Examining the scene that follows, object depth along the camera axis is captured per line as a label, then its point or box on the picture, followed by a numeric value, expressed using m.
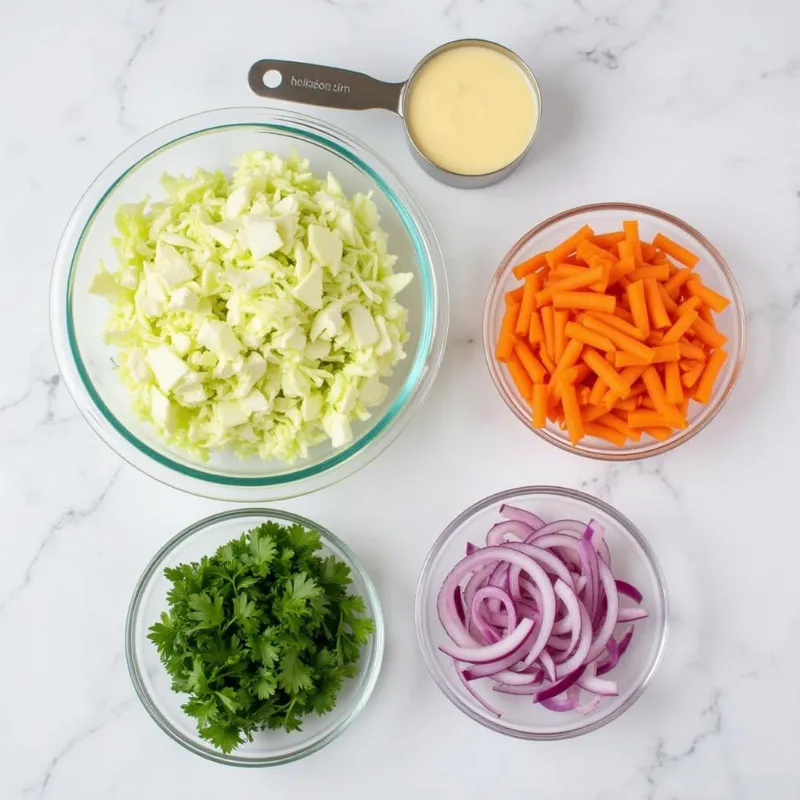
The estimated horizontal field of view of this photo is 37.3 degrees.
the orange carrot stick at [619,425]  0.59
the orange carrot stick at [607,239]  0.60
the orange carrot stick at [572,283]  0.57
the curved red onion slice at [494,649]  0.59
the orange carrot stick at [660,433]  0.59
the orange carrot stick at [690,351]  0.58
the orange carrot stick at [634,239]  0.59
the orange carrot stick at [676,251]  0.60
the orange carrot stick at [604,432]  0.59
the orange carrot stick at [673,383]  0.58
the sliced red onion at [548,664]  0.59
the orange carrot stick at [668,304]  0.59
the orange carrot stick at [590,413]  0.59
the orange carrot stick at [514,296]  0.60
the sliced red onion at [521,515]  0.62
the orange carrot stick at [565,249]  0.59
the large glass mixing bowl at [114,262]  0.60
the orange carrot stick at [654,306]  0.57
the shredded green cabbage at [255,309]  0.55
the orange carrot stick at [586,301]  0.57
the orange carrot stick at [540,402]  0.58
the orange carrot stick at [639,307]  0.57
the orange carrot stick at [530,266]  0.60
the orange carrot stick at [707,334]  0.59
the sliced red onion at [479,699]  0.61
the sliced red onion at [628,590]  0.61
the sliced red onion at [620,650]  0.61
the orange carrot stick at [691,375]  0.59
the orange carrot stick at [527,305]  0.59
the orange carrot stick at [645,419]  0.58
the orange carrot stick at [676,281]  0.59
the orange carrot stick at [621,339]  0.57
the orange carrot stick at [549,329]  0.59
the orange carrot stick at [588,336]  0.57
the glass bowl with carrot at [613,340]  0.57
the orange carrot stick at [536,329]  0.59
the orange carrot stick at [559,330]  0.58
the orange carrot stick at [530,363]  0.59
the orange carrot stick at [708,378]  0.59
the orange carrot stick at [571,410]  0.58
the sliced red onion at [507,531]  0.61
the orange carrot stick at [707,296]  0.59
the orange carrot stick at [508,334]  0.59
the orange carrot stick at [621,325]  0.57
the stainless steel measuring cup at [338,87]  0.61
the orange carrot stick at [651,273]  0.59
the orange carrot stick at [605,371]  0.57
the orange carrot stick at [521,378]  0.60
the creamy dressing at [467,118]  0.61
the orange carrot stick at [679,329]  0.58
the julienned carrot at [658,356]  0.57
